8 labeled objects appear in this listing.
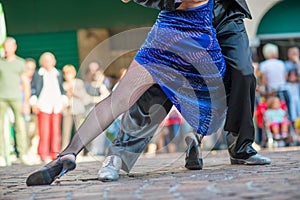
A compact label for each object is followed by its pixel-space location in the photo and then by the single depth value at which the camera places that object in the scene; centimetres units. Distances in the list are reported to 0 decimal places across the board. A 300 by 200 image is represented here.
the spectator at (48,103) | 1204
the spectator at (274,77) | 1366
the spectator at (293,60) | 1395
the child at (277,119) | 1345
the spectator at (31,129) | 1313
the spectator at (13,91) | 1094
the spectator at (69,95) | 1310
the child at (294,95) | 1373
